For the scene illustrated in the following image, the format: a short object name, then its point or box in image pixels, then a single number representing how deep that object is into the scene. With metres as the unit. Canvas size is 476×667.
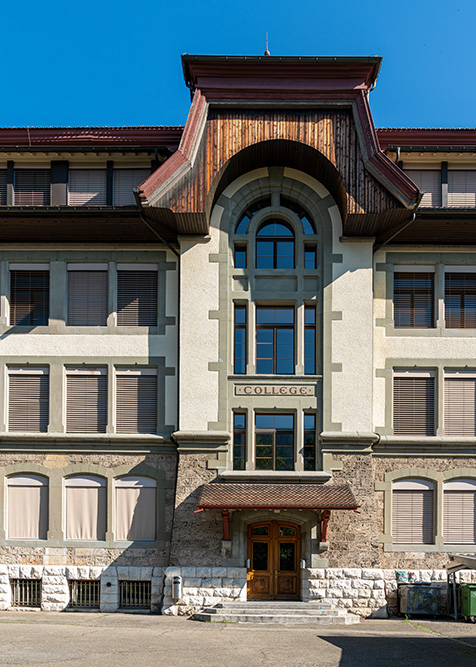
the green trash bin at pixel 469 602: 21.55
